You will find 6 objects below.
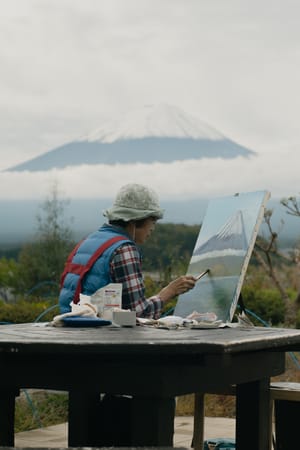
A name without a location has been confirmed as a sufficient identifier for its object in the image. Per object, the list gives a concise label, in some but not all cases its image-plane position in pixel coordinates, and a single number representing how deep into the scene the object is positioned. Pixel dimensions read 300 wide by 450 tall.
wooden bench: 5.12
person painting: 4.95
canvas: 5.84
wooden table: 3.65
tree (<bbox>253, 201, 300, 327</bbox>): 12.35
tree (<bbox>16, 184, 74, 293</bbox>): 18.76
